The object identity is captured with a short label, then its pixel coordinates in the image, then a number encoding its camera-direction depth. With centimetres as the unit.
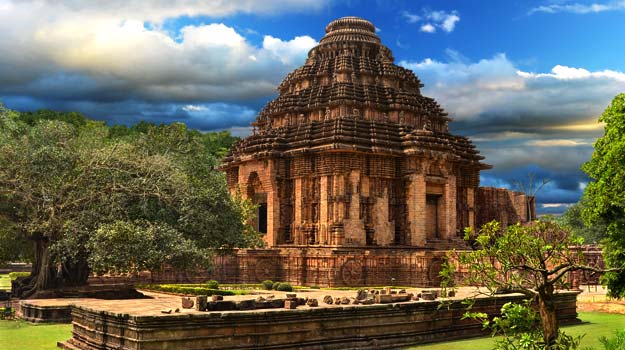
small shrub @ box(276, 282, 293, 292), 2725
